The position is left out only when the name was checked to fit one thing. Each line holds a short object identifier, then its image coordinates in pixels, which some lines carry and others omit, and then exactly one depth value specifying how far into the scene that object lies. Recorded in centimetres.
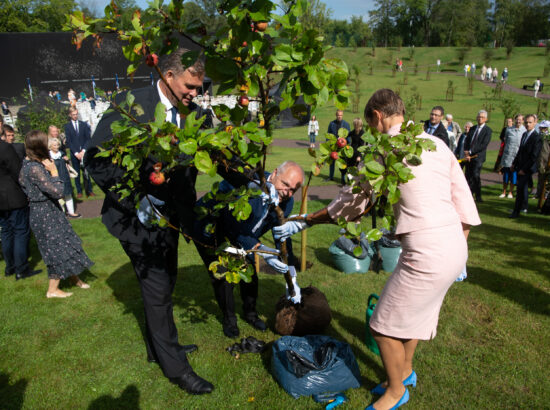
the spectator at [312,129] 1638
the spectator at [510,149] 878
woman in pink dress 217
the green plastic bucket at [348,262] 485
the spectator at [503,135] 951
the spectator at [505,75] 3406
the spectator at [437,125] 731
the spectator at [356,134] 875
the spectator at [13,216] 467
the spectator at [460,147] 885
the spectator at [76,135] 872
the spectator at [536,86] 2714
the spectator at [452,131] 898
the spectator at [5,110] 1915
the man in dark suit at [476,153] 827
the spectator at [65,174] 729
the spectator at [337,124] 1005
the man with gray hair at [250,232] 289
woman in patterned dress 423
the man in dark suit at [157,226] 242
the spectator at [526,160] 732
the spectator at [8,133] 622
